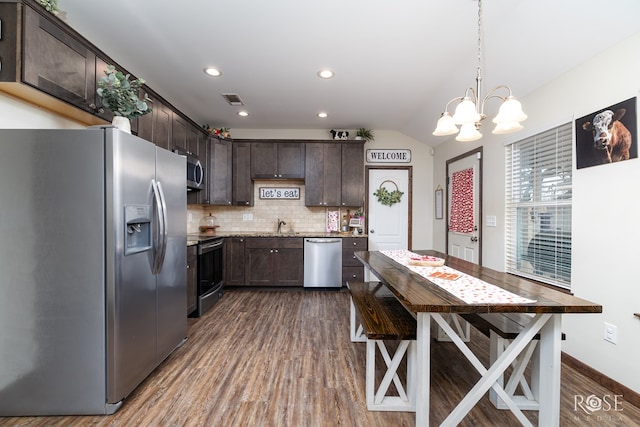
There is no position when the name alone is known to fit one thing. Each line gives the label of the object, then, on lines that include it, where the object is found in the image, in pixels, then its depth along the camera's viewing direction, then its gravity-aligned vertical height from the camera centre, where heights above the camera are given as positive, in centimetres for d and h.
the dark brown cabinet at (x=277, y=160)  449 +85
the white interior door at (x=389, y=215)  484 -6
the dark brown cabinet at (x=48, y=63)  152 +92
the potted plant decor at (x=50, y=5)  163 +125
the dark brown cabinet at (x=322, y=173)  450 +63
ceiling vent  336 +143
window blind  226 +6
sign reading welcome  482 +98
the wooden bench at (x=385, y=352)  161 -86
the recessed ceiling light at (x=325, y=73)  278 +143
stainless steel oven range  324 -80
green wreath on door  480 +28
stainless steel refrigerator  157 -34
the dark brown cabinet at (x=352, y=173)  451 +64
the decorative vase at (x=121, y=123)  187 +60
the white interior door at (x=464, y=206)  347 +8
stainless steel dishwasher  421 -78
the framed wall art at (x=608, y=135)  174 +53
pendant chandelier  160 +58
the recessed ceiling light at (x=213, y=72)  277 +144
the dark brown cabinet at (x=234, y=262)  420 -78
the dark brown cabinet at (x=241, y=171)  448 +66
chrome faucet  467 -22
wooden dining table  127 -64
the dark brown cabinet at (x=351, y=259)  427 -74
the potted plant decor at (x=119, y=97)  188 +81
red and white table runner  133 -43
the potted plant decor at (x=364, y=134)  454 +129
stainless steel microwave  345 +51
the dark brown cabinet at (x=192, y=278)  299 -76
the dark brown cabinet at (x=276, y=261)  423 -77
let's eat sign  475 +34
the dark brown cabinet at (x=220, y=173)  429 +61
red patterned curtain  363 +14
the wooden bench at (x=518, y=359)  163 -89
